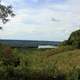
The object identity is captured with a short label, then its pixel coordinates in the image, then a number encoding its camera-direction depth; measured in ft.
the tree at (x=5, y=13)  25.40
